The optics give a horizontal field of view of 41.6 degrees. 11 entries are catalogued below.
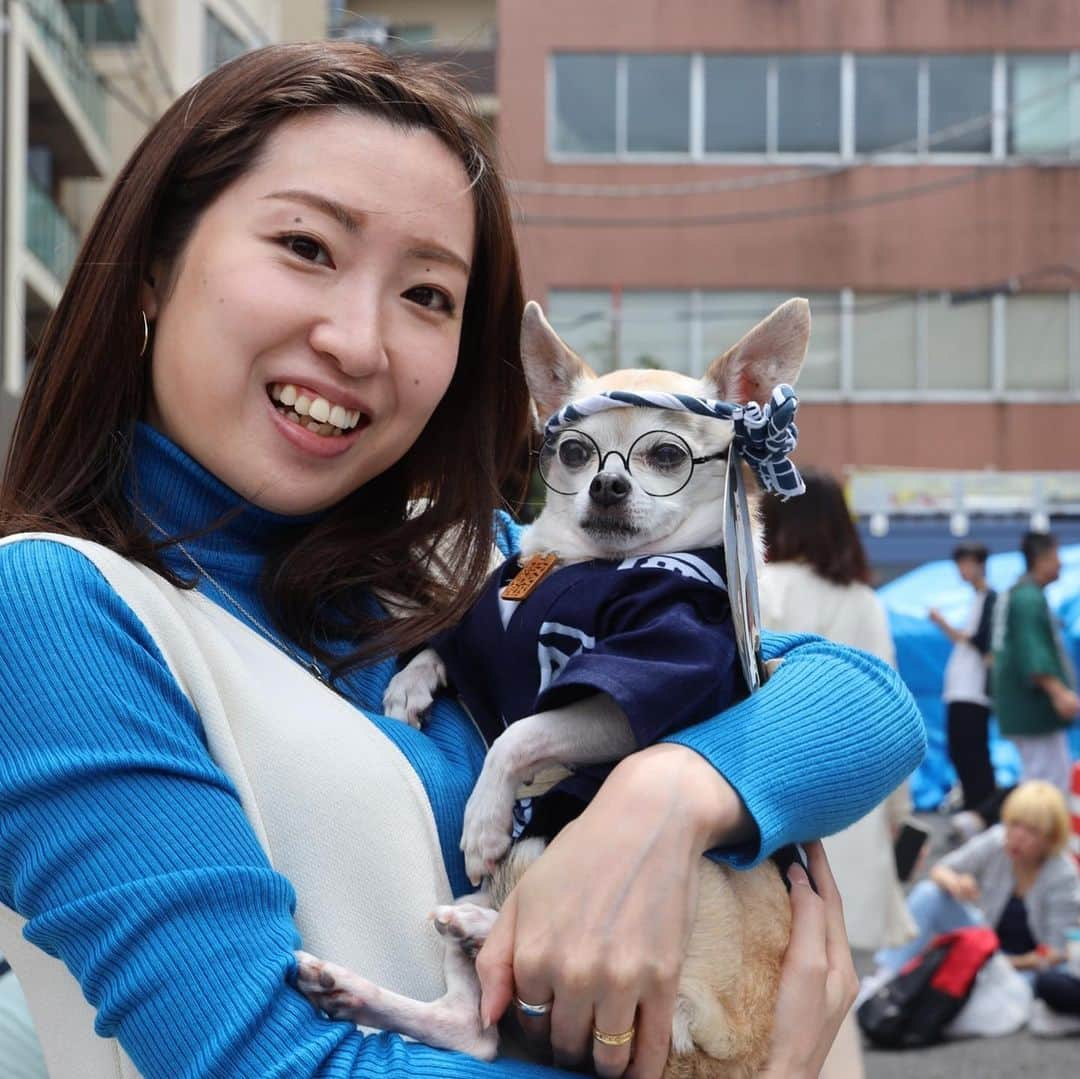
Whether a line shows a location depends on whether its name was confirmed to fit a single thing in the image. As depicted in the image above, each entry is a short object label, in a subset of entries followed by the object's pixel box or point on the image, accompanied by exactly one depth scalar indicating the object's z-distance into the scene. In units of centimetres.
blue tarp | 1081
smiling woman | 126
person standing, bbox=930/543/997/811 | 930
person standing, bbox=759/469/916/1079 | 522
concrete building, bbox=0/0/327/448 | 1455
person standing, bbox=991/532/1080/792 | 856
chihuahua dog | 154
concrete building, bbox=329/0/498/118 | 2078
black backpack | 576
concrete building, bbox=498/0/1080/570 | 1803
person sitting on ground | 636
